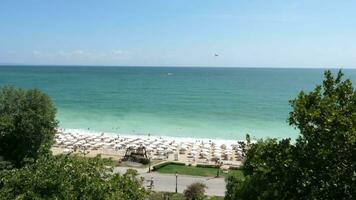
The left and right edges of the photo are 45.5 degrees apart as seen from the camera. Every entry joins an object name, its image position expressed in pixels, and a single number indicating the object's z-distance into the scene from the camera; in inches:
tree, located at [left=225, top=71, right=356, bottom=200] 349.1
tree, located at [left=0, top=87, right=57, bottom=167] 1222.3
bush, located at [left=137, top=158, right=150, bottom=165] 1510.8
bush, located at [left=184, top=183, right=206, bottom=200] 1031.6
